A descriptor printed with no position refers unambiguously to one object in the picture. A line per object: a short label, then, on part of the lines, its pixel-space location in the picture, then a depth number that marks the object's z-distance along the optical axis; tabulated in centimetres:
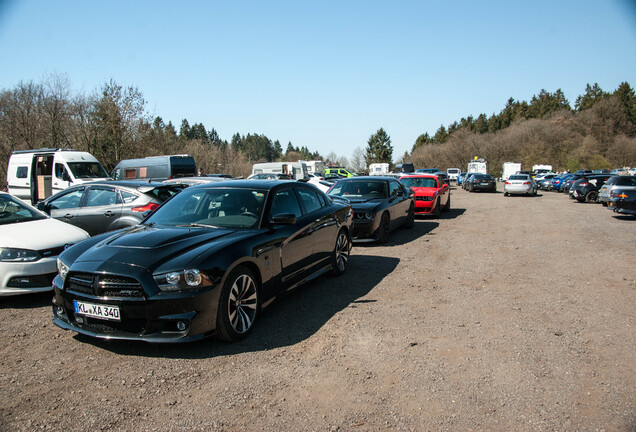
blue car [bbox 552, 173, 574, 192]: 3692
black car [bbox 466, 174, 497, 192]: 3509
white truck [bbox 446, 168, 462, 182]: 5382
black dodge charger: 399
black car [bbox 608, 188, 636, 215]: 1549
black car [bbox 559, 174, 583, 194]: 3367
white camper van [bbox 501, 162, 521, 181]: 5528
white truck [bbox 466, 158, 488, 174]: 5587
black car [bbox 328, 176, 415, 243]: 1011
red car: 1574
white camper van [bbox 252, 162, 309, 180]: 3157
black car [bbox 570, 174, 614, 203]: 2378
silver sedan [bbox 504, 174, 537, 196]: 2962
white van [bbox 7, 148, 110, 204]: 1806
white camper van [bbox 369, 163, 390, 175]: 6231
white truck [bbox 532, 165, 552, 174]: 5376
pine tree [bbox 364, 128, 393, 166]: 11281
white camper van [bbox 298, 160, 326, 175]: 4631
